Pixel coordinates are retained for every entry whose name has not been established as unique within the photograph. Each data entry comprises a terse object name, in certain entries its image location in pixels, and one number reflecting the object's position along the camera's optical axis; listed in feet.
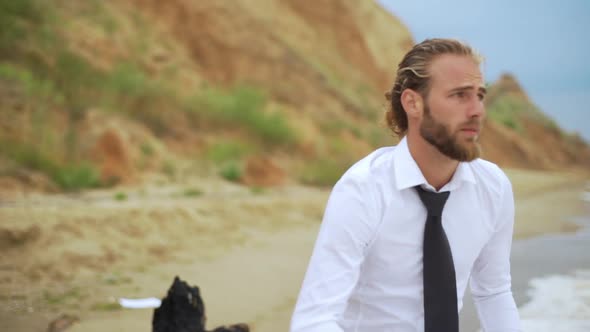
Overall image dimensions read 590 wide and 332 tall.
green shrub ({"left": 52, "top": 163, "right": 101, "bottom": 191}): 26.75
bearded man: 5.98
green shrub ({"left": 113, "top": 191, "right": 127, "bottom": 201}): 25.60
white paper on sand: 15.97
